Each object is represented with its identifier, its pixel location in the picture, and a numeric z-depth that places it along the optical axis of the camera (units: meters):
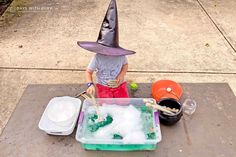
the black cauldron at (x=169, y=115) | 1.82
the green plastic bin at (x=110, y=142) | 1.65
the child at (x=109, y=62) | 1.89
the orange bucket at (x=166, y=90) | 2.12
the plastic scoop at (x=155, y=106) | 1.78
